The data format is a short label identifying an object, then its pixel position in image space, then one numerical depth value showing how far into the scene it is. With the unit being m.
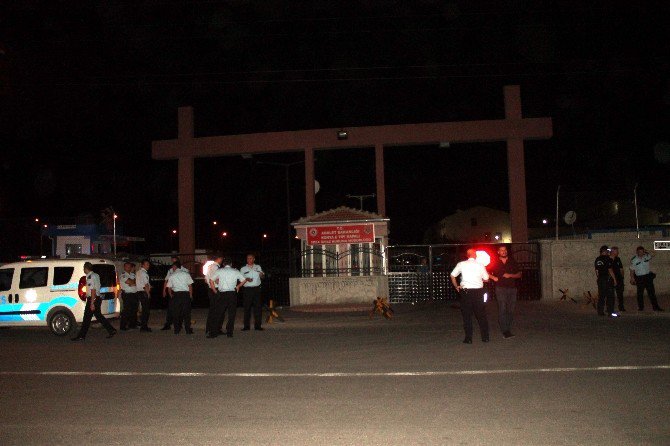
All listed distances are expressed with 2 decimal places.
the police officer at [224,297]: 14.26
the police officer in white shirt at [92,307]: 14.22
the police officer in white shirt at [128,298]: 15.76
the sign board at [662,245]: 20.53
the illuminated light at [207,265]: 16.06
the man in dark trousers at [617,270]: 16.58
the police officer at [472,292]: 12.29
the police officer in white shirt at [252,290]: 15.16
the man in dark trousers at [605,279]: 16.22
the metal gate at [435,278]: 21.78
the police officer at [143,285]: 15.99
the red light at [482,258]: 12.92
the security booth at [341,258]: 21.39
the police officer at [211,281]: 14.35
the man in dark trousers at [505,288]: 12.93
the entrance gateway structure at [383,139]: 25.66
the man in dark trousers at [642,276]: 16.84
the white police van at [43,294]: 15.14
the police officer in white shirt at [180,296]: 15.15
